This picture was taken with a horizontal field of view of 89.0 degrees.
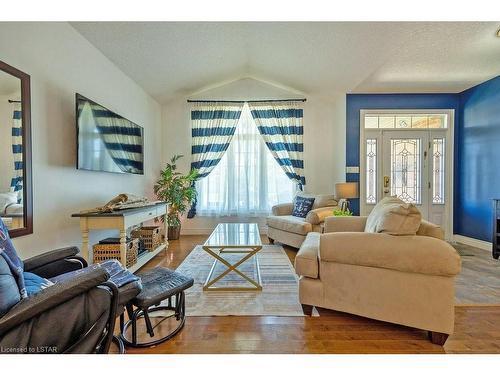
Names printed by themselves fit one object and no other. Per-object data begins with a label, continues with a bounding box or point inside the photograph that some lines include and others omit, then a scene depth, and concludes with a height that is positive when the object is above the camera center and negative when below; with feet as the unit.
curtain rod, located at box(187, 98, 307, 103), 16.55 +5.34
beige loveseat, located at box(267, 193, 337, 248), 12.31 -1.98
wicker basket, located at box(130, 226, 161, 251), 11.40 -2.38
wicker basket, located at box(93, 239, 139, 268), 8.66 -2.32
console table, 7.97 -1.28
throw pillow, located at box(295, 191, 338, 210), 13.75 -1.03
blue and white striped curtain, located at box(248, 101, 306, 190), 16.39 +3.26
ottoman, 5.14 -2.39
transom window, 15.08 +3.61
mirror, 5.93 +0.78
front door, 15.06 +0.88
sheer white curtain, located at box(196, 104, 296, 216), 16.76 +0.10
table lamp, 12.36 -0.44
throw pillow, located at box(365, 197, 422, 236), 5.81 -0.89
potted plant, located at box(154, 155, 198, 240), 14.94 -0.62
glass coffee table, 7.92 -1.99
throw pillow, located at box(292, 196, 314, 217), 13.82 -1.32
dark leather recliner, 3.58 -2.01
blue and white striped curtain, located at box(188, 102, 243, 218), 16.49 +3.25
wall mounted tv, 8.28 +1.67
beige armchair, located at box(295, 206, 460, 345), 5.40 -2.20
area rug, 6.86 -3.44
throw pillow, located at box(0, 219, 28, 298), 4.05 -1.28
